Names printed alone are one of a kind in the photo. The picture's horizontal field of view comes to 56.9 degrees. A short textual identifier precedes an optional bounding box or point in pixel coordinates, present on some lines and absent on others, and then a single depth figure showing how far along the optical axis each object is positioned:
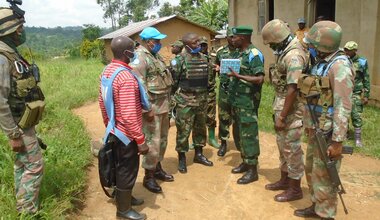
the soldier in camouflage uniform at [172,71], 4.69
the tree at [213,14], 22.49
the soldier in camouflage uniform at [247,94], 4.15
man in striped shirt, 3.14
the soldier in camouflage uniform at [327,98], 2.79
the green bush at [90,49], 27.12
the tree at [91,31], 39.33
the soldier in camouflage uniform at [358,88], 5.73
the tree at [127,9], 50.28
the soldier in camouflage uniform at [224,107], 5.31
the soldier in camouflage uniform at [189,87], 4.50
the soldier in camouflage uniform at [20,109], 2.86
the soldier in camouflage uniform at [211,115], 5.84
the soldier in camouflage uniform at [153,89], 4.04
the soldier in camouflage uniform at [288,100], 3.53
